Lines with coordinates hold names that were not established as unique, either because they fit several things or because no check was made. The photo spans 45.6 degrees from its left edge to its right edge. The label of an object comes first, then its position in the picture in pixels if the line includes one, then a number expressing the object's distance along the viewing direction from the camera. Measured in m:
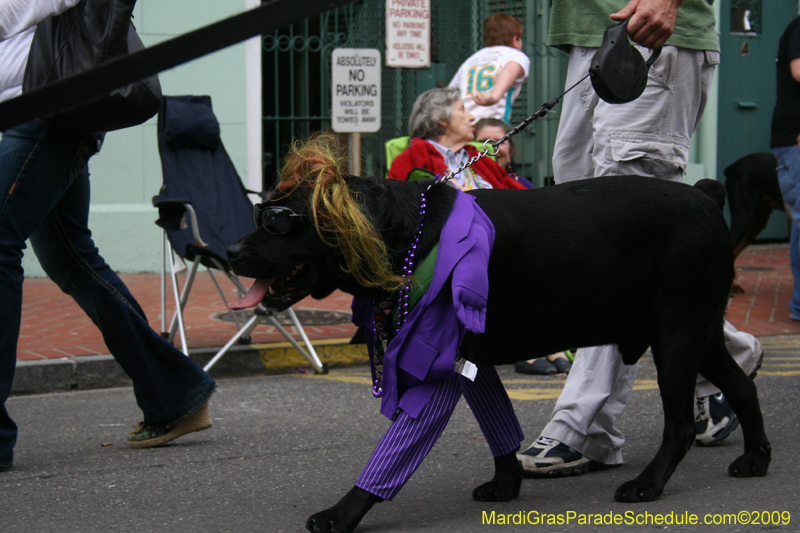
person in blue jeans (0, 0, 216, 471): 3.29
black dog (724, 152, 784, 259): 7.64
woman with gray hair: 5.81
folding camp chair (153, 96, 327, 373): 5.50
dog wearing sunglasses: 2.60
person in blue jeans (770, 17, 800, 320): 6.14
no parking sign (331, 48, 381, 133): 6.77
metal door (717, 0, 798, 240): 11.25
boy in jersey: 7.11
